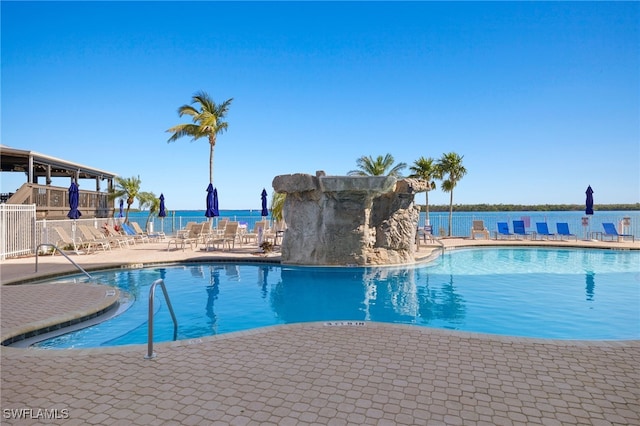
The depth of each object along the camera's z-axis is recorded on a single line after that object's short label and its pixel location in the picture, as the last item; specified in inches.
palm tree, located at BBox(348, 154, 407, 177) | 812.6
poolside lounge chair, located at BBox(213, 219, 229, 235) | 666.2
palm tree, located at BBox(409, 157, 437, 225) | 824.9
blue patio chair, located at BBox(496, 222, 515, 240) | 759.7
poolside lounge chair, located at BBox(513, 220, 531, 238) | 738.8
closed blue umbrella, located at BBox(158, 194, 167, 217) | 756.6
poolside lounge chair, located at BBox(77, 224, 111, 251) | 527.8
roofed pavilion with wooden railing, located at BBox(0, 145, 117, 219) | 598.9
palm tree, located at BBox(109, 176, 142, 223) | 893.8
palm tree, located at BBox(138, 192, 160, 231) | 908.6
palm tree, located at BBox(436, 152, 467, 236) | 811.4
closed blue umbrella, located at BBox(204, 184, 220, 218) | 591.8
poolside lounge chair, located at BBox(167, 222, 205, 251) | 590.2
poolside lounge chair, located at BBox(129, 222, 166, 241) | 705.6
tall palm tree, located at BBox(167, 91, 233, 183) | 745.0
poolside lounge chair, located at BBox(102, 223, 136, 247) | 585.7
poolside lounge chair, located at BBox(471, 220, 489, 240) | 748.6
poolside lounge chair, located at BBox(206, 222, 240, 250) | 553.7
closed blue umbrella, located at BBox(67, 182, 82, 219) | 538.3
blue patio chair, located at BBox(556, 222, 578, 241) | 713.0
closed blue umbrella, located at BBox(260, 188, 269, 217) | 623.5
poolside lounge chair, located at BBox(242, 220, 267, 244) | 564.8
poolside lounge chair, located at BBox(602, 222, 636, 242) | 680.5
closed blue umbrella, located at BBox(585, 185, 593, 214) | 693.3
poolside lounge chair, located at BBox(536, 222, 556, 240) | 703.4
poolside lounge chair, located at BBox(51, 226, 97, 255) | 493.4
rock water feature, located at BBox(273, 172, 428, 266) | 408.2
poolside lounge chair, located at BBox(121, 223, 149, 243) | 649.6
